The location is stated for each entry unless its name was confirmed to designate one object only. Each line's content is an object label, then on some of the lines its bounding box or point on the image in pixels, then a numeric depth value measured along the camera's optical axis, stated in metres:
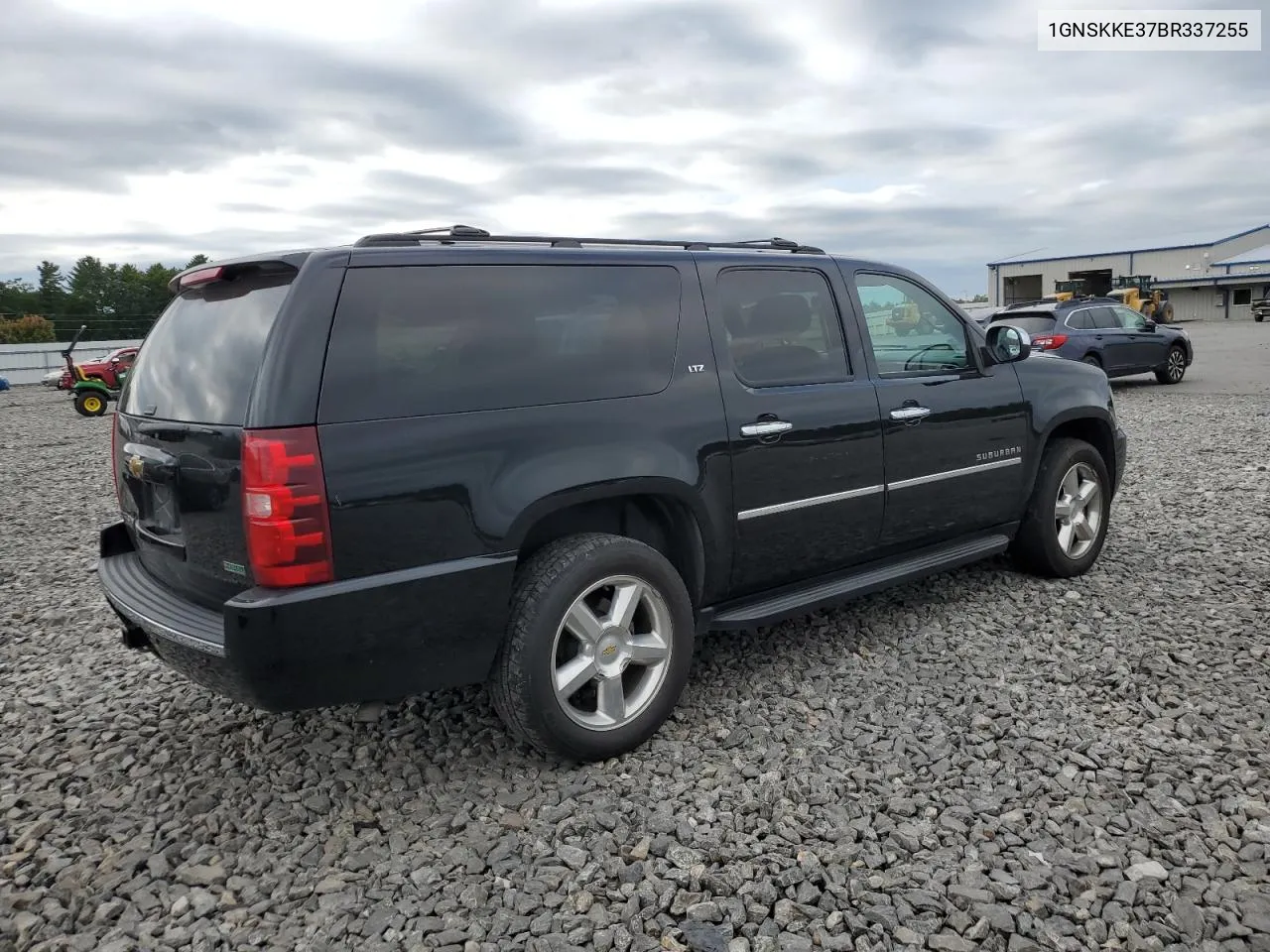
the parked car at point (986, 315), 16.67
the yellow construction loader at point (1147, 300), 38.56
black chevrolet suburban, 2.77
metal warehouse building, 61.28
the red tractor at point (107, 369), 24.81
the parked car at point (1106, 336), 15.10
